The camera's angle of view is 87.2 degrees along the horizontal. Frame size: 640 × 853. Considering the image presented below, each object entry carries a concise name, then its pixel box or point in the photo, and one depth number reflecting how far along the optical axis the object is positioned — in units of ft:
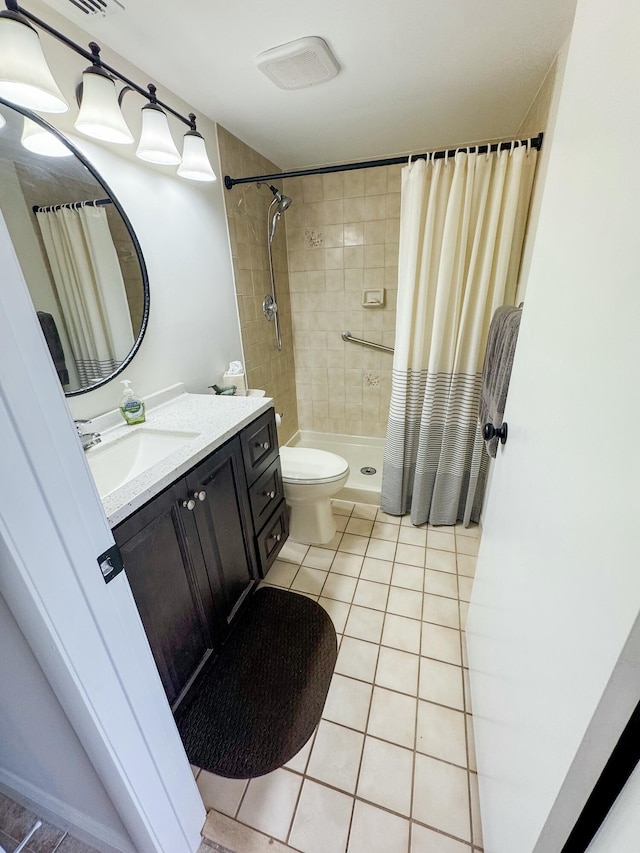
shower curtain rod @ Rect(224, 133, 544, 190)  4.78
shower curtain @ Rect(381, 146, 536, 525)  5.04
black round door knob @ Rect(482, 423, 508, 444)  3.12
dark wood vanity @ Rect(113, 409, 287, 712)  3.04
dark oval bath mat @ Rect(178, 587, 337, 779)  3.51
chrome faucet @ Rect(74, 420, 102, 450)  3.67
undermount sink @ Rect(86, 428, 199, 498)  3.73
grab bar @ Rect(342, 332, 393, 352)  8.58
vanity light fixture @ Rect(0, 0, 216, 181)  2.73
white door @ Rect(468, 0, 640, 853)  1.36
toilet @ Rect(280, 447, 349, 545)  5.75
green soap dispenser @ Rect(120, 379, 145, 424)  4.31
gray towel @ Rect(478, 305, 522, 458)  3.80
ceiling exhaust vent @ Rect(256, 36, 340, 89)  3.93
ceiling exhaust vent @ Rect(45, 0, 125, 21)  3.26
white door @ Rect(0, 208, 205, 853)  1.39
